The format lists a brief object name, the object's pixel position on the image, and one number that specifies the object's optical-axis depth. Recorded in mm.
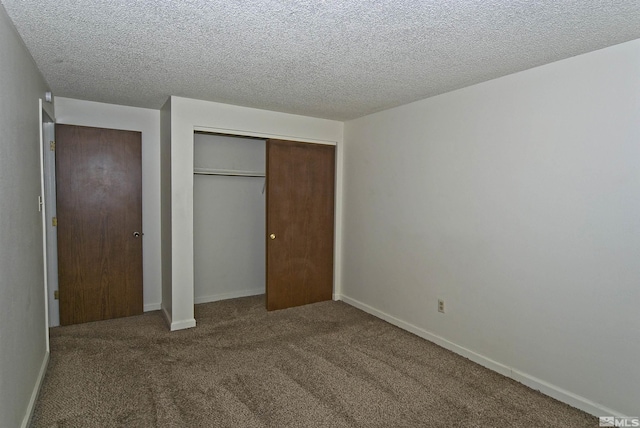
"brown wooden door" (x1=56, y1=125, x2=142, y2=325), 3865
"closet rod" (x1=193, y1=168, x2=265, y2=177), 4509
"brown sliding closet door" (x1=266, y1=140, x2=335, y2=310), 4414
